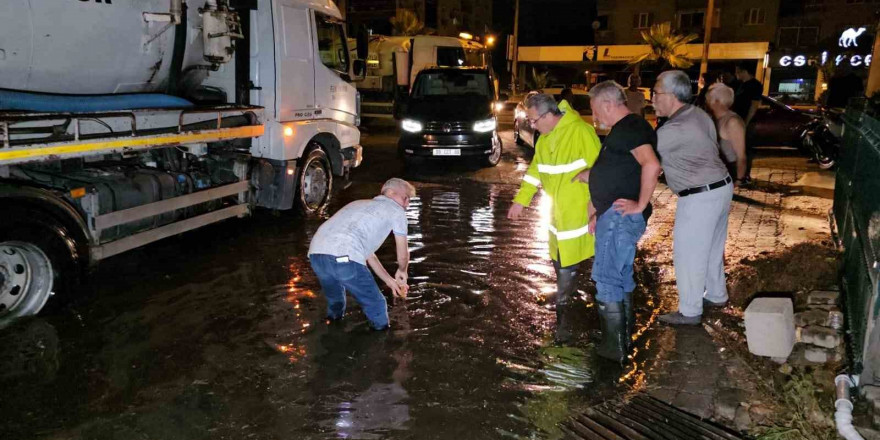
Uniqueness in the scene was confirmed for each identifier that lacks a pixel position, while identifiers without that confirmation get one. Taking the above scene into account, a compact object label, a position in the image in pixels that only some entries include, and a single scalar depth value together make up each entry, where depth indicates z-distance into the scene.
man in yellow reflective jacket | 4.56
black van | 13.41
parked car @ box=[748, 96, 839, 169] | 15.08
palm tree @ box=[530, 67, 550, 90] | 42.69
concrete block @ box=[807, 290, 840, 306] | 5.25
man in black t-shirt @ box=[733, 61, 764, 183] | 10.42
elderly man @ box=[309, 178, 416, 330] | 4.76
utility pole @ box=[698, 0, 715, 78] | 31.91
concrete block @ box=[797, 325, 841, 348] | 4.45
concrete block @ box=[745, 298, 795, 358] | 4.36
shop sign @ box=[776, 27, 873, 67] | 19.75
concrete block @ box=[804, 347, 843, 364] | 4.39
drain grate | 3.64
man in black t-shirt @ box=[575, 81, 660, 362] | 4.21
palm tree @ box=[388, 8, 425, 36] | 36.44
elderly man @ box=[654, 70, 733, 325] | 4.68
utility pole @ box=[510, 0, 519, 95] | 42.66
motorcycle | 13.11
